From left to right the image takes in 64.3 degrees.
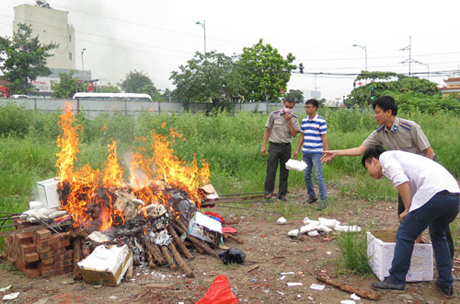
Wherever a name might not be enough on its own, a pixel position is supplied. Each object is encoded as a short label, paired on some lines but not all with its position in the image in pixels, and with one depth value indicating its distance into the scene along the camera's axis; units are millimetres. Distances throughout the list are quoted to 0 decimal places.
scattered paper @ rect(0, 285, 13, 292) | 4113
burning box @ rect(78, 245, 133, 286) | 4098
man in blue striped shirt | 7574
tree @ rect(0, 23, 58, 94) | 31547
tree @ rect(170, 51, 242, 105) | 31344
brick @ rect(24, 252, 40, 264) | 4336
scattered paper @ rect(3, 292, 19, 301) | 3908
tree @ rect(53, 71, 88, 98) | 45631
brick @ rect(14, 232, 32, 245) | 4504
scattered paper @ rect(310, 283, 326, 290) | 4172
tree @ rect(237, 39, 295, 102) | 37719
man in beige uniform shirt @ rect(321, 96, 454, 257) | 4566
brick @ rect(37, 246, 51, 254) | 4367
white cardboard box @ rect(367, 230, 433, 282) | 4137
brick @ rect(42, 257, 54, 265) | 4396
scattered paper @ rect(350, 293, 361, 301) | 3914
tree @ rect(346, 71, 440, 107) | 38094
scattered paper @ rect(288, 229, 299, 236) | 5961
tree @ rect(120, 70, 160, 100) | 59575
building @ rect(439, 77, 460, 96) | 48109
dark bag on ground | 4887
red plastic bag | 3645
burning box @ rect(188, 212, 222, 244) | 5422
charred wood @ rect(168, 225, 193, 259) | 5059
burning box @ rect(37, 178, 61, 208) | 5180
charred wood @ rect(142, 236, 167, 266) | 4789
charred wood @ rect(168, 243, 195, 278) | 4443
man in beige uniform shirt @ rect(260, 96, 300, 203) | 7945
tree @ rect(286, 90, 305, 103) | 59800
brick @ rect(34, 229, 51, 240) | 4348
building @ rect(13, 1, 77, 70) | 58375
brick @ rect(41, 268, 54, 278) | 4414
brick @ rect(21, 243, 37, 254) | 4379
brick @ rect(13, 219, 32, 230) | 4816
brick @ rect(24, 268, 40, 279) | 4402
